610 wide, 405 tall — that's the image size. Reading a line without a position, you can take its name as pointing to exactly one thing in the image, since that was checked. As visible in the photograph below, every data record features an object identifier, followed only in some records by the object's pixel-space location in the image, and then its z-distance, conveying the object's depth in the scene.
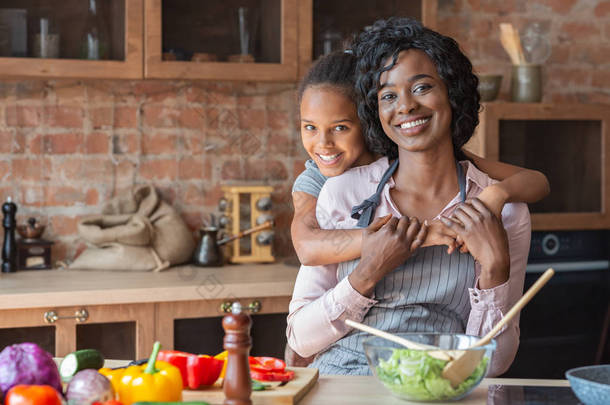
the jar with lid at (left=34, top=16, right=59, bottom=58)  2.91
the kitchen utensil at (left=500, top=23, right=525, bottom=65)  3.39
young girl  1.85
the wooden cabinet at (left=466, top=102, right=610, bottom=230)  3.18
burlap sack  3.08
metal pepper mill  3.05
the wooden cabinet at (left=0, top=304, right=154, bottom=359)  2.65
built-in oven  3.20
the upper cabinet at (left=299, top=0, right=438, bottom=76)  3.13
